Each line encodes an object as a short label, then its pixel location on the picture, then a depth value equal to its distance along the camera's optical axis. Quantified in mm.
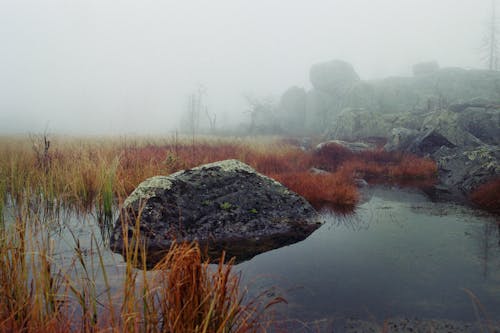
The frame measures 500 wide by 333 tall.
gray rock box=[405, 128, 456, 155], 12703
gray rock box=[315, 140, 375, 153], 13523
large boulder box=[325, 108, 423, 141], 21453
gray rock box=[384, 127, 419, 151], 14073
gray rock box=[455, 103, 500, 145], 13742
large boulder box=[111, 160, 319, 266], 3754
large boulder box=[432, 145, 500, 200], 7203
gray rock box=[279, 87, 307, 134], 42844
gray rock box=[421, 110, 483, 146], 12555
